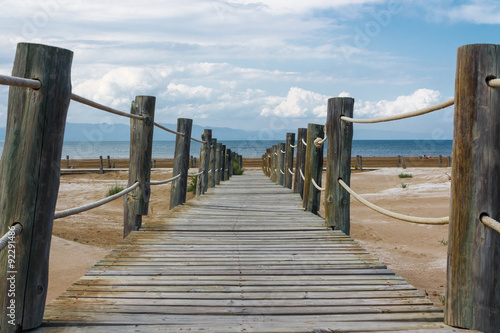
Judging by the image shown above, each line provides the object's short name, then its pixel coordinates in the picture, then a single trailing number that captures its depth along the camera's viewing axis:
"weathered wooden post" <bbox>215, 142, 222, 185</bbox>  12.02
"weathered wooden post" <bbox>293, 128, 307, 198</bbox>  8.15
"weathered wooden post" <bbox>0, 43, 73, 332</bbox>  1.75
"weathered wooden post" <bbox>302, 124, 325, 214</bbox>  5.63
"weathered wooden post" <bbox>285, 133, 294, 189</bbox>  10.22
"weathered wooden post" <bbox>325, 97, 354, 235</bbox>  3.80
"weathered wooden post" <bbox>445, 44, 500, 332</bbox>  1.74
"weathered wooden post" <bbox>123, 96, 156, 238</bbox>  3.86
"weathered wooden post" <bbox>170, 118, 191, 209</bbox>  5.57
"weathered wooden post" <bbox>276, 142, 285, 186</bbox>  11.44
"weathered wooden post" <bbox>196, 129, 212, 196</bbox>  8.47
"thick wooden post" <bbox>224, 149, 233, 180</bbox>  16.22
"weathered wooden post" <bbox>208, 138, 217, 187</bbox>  10.72
